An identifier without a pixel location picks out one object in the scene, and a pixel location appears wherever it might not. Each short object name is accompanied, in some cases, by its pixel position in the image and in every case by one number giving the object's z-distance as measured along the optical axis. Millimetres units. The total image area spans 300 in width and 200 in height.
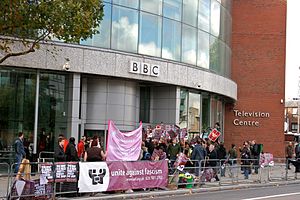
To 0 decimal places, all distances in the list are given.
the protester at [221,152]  25122
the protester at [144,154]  20766
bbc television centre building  25016
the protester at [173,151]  21609
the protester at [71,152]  17650
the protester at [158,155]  20231
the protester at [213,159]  21672
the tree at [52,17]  15664
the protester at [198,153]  21344
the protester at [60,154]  17375
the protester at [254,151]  28900
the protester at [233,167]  22531
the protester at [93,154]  17438
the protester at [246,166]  24000
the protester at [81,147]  22862
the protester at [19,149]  20628
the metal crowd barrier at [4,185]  14788
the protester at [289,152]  30338
